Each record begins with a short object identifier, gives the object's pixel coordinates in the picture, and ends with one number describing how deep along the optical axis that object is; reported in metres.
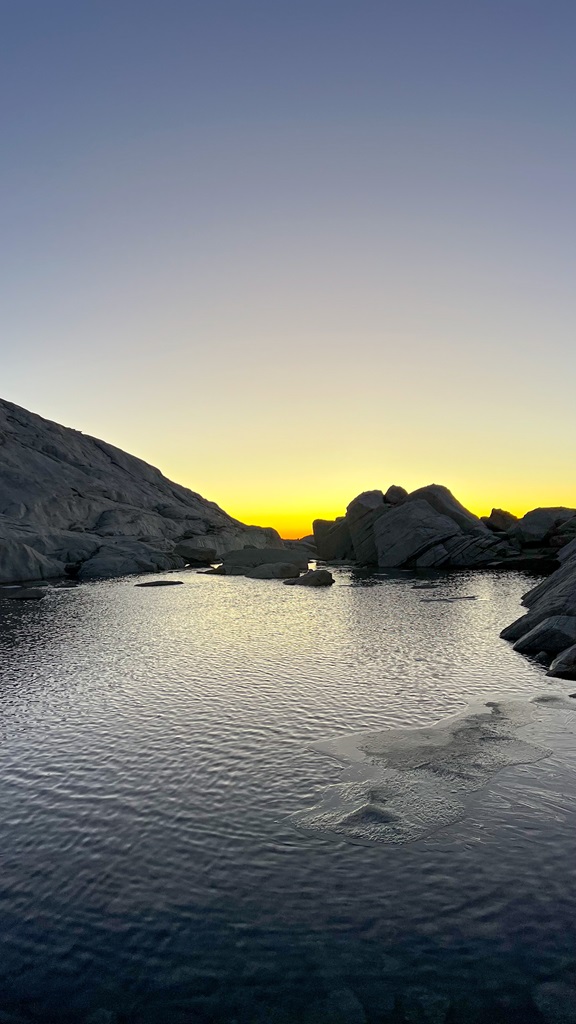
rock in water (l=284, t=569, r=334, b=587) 63.36
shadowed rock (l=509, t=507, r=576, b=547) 83.69
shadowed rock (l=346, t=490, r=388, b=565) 91.24
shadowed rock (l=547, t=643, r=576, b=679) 21.89
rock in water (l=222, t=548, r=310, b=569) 87.12
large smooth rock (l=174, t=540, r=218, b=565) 99.56
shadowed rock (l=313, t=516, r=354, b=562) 106.25
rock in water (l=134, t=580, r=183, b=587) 65.50
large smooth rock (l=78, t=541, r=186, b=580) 75.31
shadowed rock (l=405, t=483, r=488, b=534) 87.19
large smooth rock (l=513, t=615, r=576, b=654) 24.69
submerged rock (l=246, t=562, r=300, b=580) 77.19
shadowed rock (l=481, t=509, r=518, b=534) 100.22
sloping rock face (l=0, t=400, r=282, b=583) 75.06
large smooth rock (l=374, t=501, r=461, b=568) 82.88
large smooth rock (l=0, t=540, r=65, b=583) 63.44
